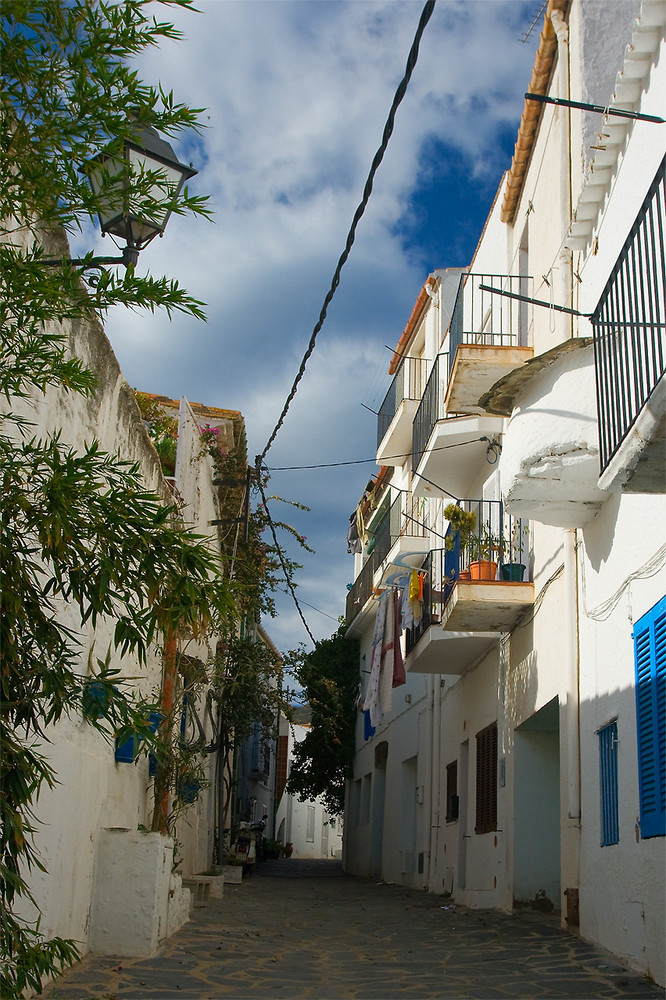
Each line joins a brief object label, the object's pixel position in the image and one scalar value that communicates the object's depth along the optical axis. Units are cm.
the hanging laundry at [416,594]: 1548
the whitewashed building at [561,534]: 674
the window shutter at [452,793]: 1535
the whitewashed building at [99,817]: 686
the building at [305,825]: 4681
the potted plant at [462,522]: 1284
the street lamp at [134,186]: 480
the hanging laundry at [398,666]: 1572
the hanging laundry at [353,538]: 2799
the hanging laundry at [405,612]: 1603
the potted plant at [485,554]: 1188
